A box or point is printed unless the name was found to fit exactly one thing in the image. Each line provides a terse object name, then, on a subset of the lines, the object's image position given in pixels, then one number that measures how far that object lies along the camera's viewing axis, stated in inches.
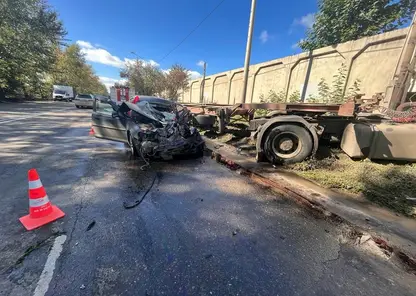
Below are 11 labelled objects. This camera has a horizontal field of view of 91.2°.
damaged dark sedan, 182.9
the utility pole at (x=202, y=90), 928.3
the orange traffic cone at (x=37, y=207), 92.9
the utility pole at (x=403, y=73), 213.8
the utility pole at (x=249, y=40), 349.2
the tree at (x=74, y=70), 1820.9
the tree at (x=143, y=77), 1438.2
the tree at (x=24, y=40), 767.1
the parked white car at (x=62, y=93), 1307.8
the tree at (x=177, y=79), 1180.6
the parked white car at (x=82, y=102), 777.9
